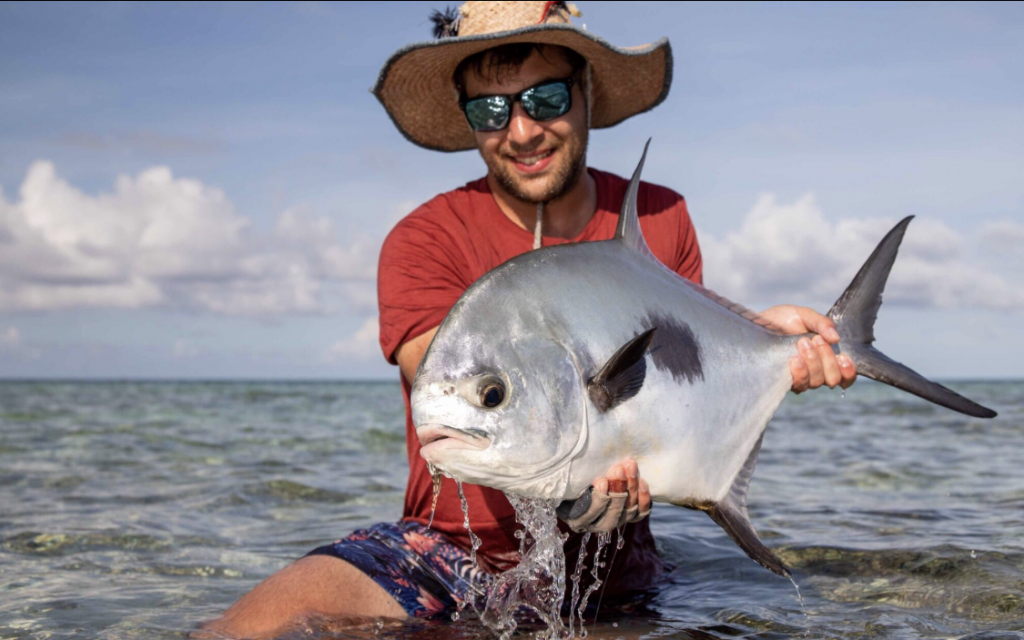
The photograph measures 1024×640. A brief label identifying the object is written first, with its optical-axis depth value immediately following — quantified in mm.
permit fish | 2092
